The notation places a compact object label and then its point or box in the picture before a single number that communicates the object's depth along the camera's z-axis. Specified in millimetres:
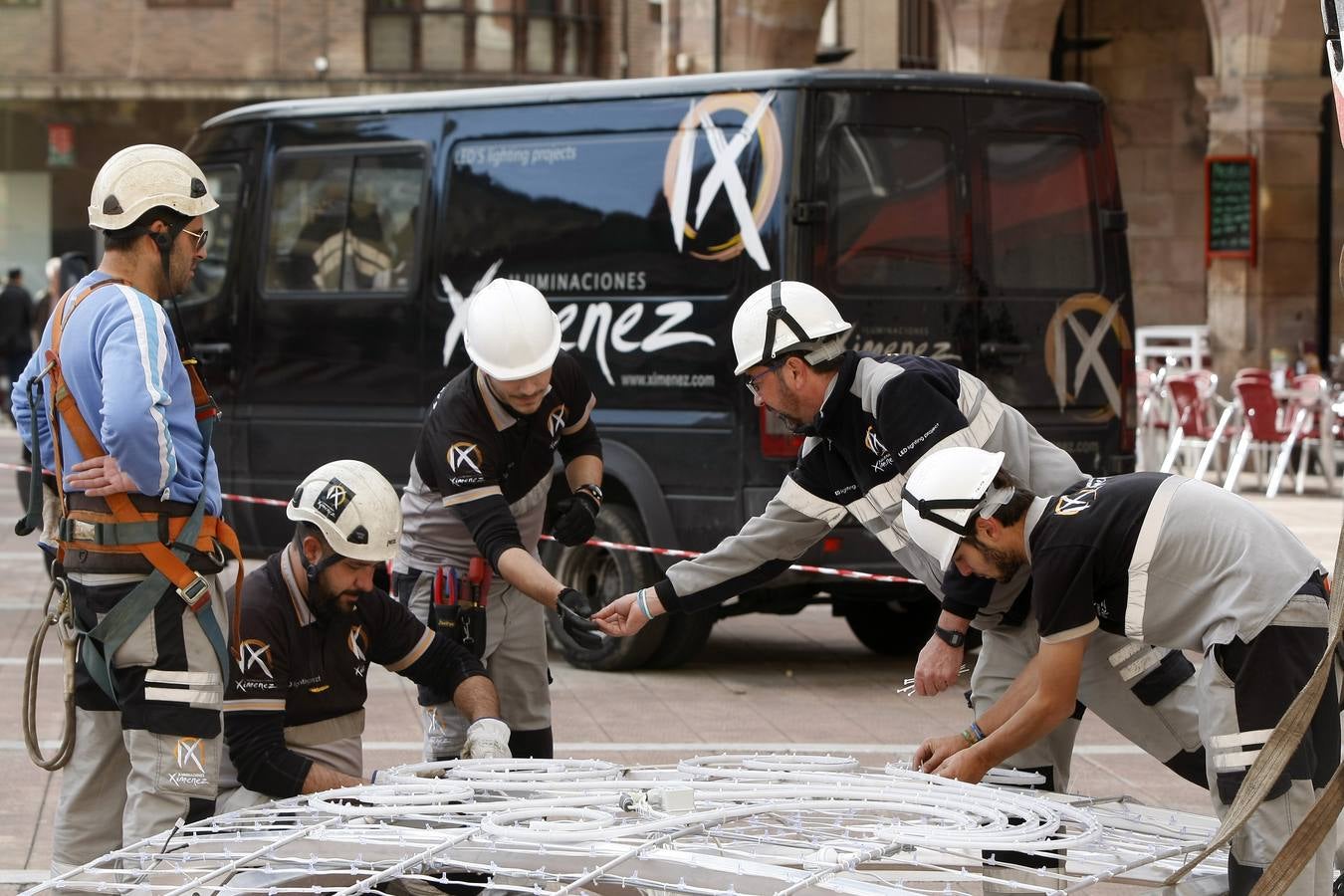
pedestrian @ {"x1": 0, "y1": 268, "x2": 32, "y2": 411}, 26797
